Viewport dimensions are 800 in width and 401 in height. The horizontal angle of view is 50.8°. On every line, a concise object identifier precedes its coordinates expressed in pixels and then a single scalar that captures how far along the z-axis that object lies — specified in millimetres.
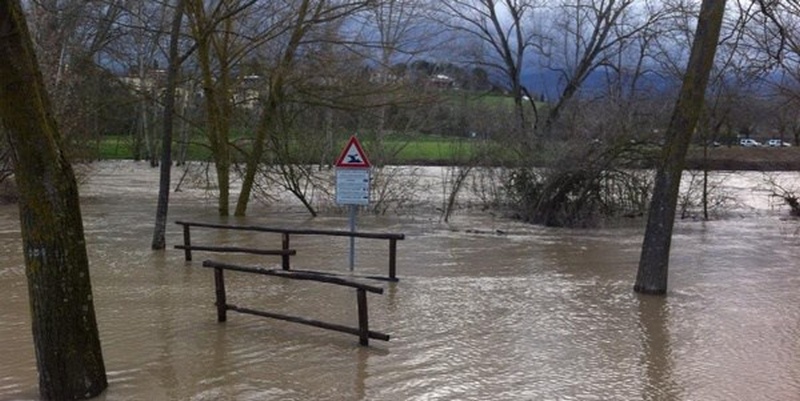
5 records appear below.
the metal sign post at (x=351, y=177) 12766
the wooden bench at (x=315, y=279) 7715
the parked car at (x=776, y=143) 52569
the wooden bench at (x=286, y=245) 11758
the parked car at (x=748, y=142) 46962
